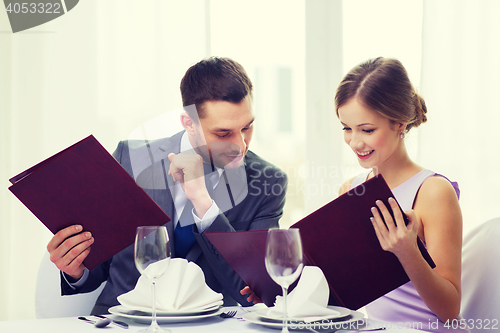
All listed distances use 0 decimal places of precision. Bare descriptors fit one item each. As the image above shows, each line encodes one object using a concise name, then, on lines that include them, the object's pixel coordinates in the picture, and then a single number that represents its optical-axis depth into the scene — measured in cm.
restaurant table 265
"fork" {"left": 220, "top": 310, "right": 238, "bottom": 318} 279
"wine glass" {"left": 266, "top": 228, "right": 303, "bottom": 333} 256
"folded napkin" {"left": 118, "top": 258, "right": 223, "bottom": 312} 273
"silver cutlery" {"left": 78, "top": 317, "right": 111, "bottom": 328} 266
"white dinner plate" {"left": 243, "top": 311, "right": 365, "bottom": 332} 263
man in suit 324
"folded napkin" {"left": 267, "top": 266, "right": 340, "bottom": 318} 265
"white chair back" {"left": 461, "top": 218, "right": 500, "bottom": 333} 304
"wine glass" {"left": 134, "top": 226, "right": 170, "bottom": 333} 263
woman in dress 298
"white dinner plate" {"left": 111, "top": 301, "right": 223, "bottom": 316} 271
